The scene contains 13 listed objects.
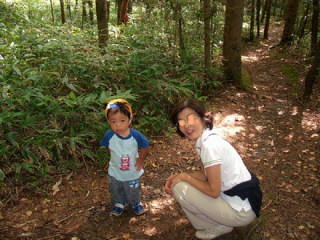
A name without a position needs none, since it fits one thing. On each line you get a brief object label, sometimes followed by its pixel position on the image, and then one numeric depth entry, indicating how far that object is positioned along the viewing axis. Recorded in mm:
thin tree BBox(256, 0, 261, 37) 14011
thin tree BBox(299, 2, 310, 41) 10334
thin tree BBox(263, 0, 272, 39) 13095
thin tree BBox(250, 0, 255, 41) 13069
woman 2258
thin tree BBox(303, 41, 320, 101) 5332
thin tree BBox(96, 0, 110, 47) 5379
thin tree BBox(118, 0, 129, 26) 9003
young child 2562
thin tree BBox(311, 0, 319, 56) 8000
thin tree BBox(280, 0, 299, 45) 10508
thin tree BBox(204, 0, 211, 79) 5430
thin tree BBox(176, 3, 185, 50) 5592
